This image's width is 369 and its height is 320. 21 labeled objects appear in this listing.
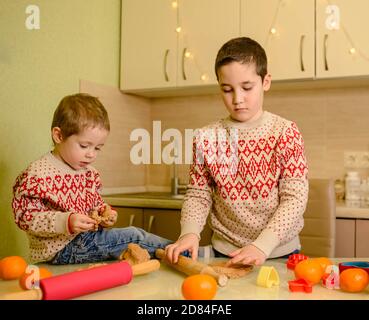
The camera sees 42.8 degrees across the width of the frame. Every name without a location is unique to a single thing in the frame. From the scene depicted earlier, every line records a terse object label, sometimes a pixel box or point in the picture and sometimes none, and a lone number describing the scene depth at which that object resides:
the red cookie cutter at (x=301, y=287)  0.73
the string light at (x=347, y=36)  1.97
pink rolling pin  0.65
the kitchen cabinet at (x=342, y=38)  1.96
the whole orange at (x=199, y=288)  0.66
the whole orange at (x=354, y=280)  0.73
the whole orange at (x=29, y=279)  0.72
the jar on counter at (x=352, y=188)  2.13
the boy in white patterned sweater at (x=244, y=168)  1.12
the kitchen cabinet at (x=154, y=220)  2.09
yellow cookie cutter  0.76
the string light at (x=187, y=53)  2.28
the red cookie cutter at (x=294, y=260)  0.90
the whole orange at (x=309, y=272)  0.76
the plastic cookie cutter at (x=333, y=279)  0.76
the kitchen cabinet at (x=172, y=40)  2.24
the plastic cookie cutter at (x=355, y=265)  0.80
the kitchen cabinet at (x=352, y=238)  1.84
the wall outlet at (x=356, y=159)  2.24
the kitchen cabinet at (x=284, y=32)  2.06
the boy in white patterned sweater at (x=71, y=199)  1.02
